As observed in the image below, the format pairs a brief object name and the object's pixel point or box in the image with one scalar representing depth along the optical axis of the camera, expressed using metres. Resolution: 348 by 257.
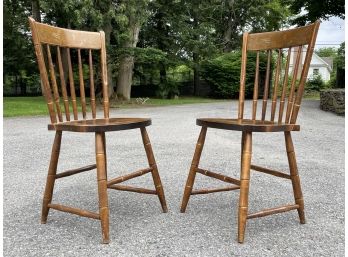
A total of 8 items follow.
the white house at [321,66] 49.03
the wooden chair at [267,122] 2.14
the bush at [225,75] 19.48
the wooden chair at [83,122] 2.12
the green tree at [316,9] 15.65
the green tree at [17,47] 17.80
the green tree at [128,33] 13.07
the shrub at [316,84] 26.20
